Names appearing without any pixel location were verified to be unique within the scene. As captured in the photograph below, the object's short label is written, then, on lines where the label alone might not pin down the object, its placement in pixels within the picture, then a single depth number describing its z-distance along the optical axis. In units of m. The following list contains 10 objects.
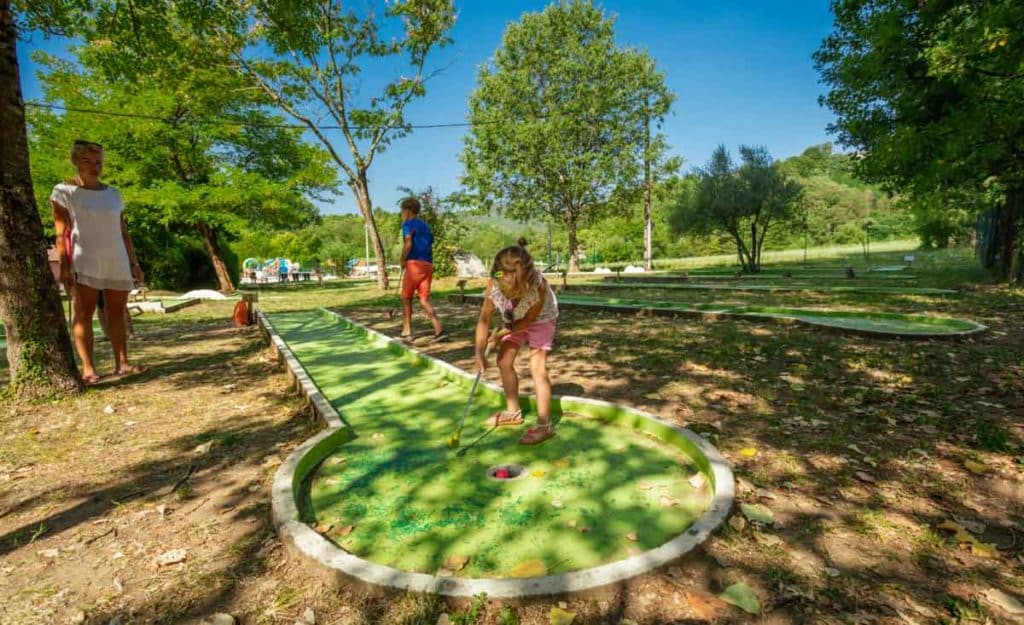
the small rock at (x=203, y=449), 3.10
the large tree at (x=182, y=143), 16.70
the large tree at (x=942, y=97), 7.79
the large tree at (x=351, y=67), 15.58
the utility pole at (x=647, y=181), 26.05
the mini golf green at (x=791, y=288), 10.28
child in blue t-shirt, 6.47
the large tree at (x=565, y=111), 25.50
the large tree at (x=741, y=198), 21.09
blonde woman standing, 4.04
